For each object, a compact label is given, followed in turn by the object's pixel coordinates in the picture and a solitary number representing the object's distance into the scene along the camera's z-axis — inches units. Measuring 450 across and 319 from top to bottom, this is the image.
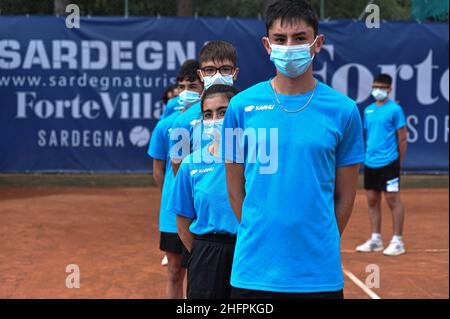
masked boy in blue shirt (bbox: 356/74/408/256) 331.9
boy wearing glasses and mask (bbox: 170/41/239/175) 153.5
